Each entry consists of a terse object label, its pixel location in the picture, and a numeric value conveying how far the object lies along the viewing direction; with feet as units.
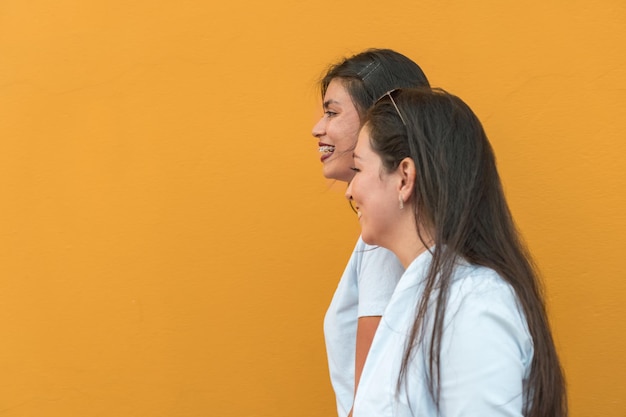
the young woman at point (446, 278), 6.61
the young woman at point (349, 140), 8.05
